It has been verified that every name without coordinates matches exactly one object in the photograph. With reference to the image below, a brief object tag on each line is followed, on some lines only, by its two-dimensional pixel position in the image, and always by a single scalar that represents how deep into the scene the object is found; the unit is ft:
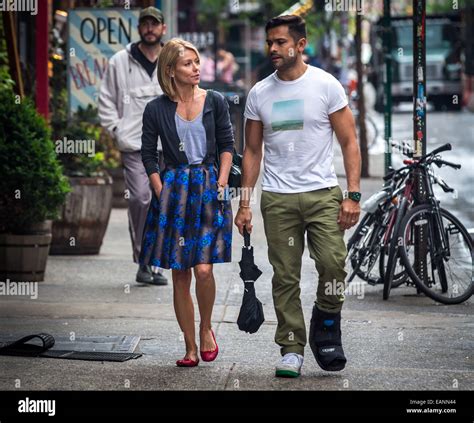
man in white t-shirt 43.27
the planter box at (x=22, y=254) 64.85
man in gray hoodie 65.46
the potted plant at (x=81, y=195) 74.33
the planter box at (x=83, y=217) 74.28
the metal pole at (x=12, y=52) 74.18
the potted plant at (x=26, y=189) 63.77
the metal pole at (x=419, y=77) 64.49
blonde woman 45.50
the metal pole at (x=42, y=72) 76.69
